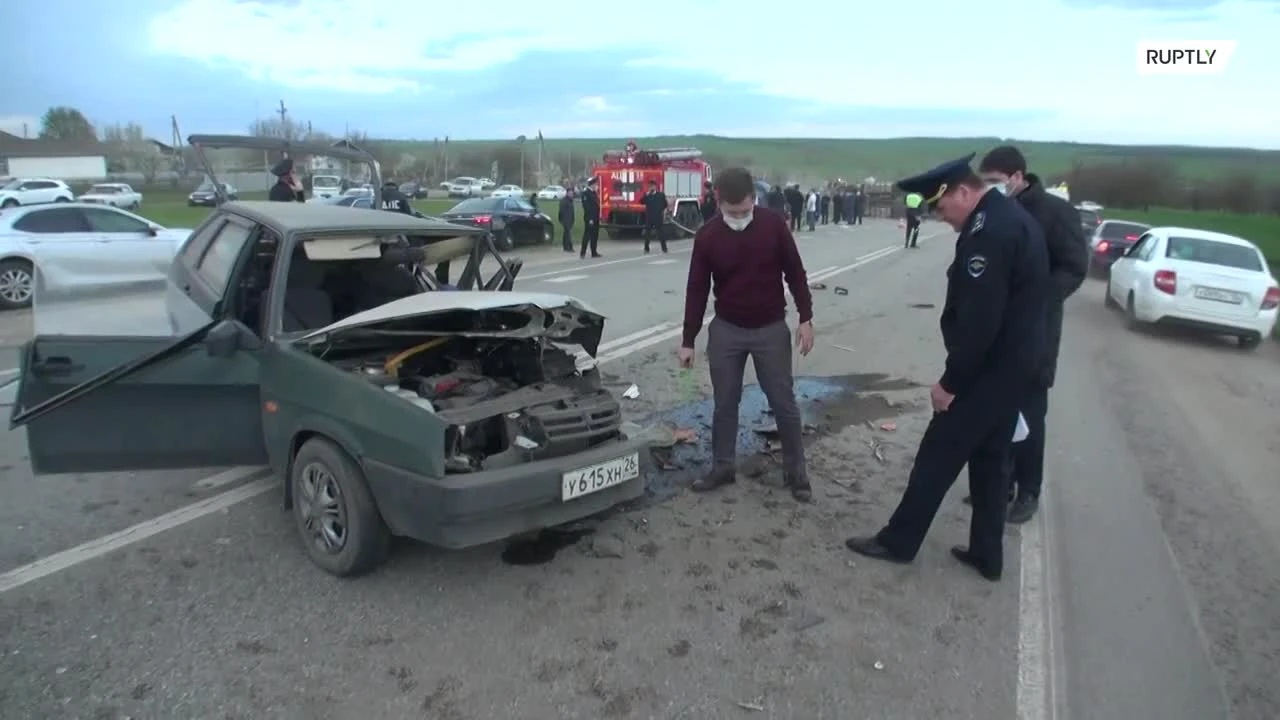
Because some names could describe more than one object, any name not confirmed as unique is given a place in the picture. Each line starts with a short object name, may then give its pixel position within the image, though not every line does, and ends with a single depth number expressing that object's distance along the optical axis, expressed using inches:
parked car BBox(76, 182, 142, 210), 1636.3
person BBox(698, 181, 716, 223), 1090.1
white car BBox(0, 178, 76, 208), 1353.3
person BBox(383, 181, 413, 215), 613.3
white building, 2856.8
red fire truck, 1043.3
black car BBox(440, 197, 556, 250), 818.8
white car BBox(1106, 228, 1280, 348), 421.7
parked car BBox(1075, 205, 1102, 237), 1015.0
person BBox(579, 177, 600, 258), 850.1
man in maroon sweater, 186.4
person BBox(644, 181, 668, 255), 907.4
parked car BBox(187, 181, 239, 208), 1613.2
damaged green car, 143.3
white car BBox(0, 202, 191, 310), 439.5
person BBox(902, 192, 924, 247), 1082.1
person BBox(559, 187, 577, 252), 879.1
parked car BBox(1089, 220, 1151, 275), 756.0
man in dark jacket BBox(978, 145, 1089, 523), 183.2
